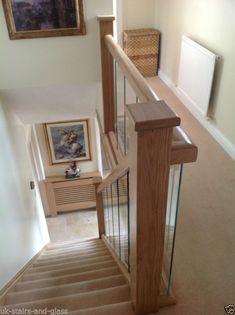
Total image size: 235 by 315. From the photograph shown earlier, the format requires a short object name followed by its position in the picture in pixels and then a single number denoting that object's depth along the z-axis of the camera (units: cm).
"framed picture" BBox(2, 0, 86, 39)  260
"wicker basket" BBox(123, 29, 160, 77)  478
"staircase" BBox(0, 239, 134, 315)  165
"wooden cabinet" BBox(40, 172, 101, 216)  583
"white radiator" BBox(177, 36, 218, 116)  338
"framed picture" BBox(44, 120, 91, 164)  554
